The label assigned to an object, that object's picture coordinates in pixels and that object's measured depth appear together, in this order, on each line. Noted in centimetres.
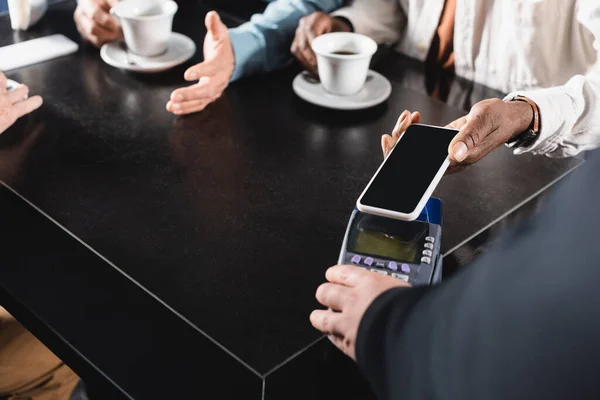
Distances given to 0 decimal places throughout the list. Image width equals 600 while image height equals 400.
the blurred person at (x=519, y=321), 47
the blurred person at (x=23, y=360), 117
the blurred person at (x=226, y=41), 123
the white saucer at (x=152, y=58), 133
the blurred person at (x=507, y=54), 105
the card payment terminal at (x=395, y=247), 75
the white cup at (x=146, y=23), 130
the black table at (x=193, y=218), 77
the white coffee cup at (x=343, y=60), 119
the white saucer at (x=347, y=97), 122
